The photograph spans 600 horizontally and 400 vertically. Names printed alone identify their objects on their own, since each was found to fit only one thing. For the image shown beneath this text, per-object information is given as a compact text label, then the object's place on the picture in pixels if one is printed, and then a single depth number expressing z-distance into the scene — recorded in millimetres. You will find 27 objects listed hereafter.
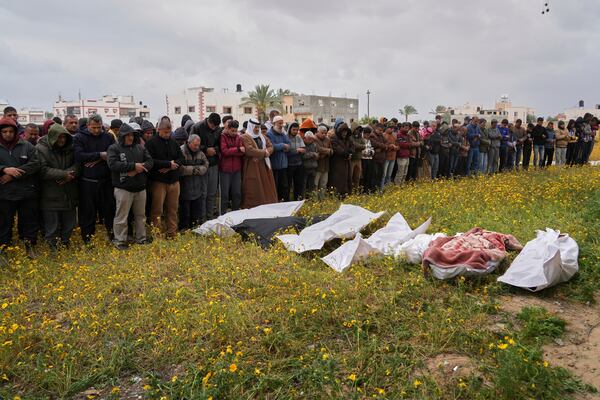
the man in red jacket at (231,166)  8000
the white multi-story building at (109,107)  68125
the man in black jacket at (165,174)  6926
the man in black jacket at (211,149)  7840
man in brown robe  8305
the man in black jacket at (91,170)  6520
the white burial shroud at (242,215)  6992
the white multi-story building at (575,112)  77475
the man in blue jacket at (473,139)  13344
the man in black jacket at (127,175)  6387
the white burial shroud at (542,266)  4527
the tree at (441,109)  84225
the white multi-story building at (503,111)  84500
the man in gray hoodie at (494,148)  13828
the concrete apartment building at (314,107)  61781
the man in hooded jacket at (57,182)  6211
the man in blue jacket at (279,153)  8938
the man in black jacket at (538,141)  15010
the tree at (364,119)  61906
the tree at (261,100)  53594
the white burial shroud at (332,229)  5984
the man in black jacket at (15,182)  5891
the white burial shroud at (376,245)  5422
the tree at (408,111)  77500
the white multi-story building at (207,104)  53500
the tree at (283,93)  56812
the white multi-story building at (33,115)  77438
